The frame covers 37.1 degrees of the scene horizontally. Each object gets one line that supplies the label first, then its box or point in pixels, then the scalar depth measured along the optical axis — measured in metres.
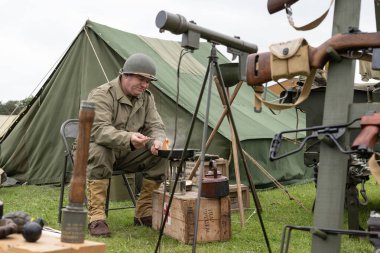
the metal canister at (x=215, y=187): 3.93
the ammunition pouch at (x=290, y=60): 2.05
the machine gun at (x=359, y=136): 1.63
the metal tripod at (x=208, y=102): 2.89
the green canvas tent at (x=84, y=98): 6.77
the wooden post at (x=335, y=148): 2.02
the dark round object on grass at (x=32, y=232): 1.66
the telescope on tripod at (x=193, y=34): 2.63
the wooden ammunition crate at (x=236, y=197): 5.41
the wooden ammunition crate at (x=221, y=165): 5.61
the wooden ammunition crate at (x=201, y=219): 3.85
